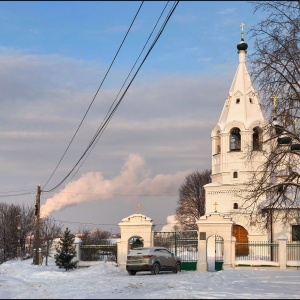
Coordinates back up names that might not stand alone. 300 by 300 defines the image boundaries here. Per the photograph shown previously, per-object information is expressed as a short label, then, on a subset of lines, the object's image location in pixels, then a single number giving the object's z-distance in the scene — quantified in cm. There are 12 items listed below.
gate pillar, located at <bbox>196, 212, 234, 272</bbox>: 2902
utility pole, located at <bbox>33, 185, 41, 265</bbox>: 3547
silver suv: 2534
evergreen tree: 2923
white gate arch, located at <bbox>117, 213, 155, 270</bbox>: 3011
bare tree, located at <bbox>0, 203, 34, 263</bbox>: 6900
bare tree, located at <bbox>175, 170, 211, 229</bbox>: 7331
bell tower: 4747
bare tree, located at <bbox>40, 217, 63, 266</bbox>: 6759
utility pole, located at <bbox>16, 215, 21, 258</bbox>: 6152
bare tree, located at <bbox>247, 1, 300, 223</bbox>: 2144
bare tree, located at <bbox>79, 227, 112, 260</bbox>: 3128
